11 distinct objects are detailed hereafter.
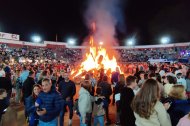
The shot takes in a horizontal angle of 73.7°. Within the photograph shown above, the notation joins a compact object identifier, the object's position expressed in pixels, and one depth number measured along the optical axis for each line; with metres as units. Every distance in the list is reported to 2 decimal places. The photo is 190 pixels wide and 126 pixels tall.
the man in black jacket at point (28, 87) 4.94
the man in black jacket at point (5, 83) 4.98
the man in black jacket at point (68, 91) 4.59
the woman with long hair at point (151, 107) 1.94
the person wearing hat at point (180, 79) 5.07
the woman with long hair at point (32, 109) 3.25
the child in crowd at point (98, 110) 3.79
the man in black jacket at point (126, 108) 2.71
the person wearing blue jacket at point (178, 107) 2.13
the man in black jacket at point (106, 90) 5.05
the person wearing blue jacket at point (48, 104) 2.80
